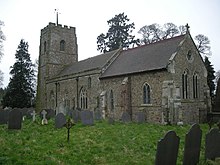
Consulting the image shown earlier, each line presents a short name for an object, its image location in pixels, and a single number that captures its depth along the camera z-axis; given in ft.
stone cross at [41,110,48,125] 53.66
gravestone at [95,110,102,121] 66.16
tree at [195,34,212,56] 119.96
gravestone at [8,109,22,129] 41.83
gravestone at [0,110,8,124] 50.11
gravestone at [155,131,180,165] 19.43
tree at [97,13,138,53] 148.36
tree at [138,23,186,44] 133.36
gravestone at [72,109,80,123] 58.94
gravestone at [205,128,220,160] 24.25
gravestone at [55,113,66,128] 46.03
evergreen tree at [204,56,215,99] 108.47
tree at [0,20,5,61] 89.04
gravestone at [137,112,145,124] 58.91
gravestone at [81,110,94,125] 51.93
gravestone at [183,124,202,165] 21.98
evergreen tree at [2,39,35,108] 115.14
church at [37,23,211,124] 60.03
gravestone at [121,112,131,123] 59.00
